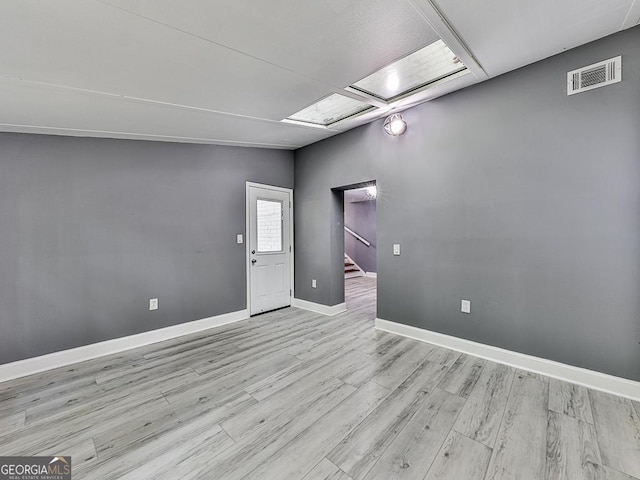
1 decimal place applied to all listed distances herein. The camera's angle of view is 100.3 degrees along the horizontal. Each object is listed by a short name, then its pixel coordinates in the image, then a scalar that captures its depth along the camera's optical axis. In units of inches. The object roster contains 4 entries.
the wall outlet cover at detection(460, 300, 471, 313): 112.0
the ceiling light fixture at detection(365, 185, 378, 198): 277.2
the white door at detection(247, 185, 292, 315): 165.9
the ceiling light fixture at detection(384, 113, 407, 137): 128.6
